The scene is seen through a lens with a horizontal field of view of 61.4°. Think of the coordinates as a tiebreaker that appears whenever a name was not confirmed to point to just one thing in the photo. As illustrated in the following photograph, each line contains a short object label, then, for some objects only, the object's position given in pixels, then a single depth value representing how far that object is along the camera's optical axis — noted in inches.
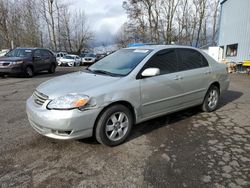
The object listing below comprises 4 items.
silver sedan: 119.1
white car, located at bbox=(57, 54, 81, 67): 942.4
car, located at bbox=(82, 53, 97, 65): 1079.6
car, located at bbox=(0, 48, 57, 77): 435.2
